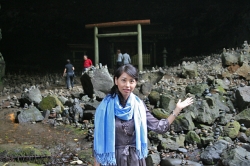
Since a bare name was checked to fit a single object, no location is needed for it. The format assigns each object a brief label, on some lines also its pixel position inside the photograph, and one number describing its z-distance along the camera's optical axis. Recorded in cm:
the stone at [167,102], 758
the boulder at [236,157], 451
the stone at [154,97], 823
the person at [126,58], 1315
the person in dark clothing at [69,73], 1225
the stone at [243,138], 606
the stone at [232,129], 632
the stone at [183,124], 661
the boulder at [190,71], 1205
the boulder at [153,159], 519
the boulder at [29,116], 771
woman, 244
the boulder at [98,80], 916
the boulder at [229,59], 1202
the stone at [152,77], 1116
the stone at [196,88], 882
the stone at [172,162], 514
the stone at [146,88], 959
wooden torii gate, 1382
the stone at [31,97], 892
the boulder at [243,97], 751
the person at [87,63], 1279
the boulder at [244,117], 682
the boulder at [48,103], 842
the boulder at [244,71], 1038
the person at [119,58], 1317
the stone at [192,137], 617
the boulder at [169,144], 593
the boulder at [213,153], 520
